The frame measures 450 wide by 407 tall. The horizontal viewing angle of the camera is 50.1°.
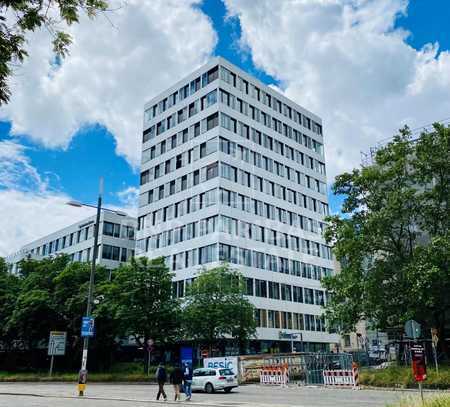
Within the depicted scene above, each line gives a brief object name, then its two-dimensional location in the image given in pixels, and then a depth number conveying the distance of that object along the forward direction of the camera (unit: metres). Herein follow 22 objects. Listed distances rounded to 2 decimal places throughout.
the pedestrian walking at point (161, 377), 21.61
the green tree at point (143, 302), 41.12
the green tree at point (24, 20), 7.06
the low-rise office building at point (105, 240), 69.06
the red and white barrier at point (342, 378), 26.88
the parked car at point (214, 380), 28.48
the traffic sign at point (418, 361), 13.74
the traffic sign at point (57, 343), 36.50
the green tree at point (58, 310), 43.31
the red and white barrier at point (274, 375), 31.88
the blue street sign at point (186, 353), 47.40
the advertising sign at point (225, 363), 35.59
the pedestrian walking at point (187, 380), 21.78
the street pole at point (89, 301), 23.44
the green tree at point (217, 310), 42.03
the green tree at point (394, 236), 27.44
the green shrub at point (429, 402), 9.74
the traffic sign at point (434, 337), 24.95
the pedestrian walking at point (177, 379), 21.14
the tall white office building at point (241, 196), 54.78
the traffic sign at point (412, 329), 21.91
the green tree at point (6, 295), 46.72
